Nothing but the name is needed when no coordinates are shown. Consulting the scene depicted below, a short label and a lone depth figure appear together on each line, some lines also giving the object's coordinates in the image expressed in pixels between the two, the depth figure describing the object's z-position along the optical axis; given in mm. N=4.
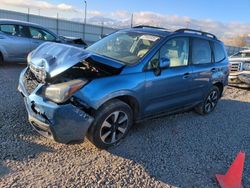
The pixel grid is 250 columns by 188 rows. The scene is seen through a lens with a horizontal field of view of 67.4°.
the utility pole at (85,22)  15312
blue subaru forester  2436
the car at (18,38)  5886
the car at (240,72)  6552
